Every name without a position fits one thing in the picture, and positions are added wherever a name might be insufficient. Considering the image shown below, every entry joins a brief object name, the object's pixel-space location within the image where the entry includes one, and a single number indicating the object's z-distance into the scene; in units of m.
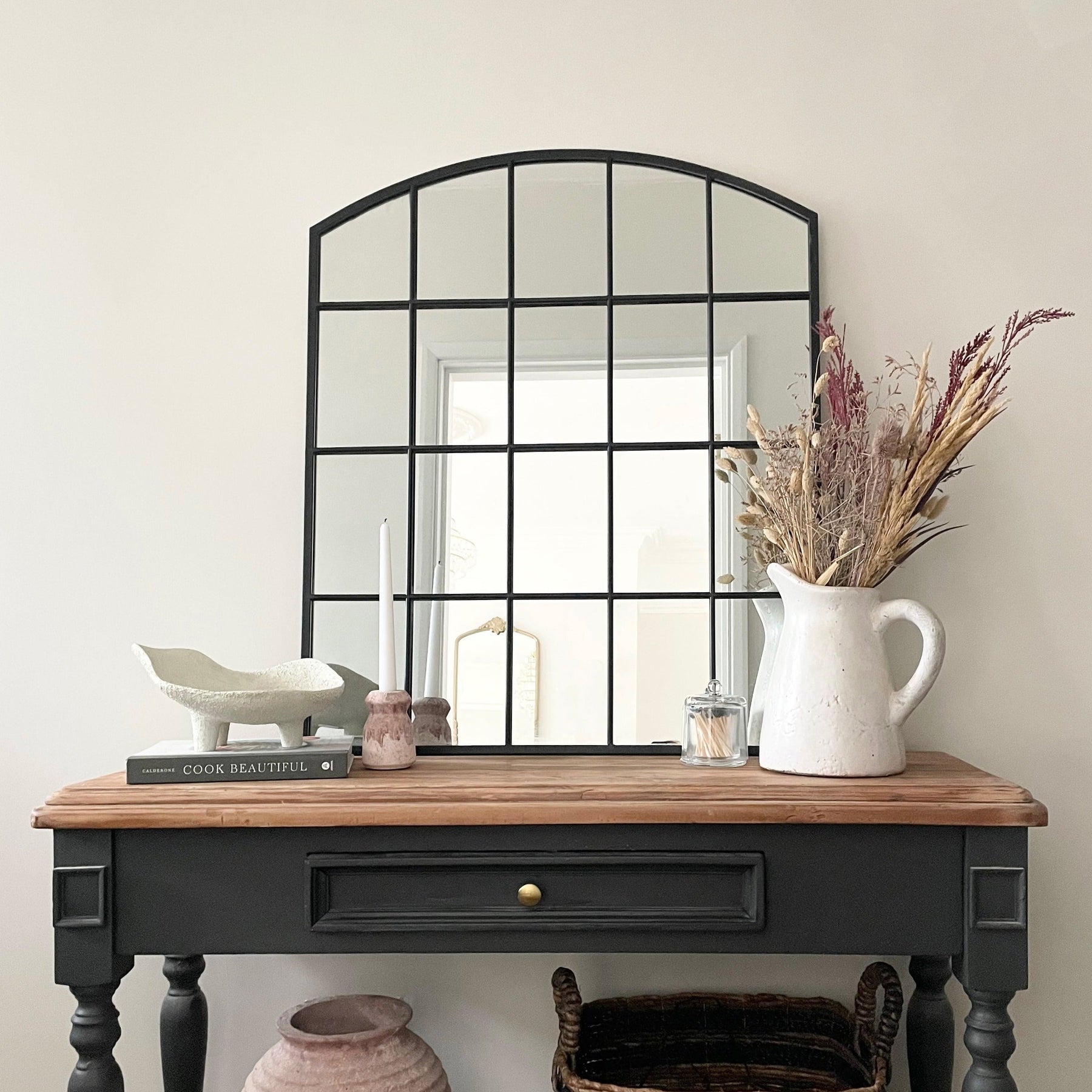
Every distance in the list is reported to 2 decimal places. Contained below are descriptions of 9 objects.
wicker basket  1.60
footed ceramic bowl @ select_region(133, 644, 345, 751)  1.43
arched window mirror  1.72
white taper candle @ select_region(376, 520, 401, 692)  1.54
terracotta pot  1.47
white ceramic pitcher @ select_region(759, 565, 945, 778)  1.43
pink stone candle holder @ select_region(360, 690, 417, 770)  1.53
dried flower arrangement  1.49
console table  1.30
